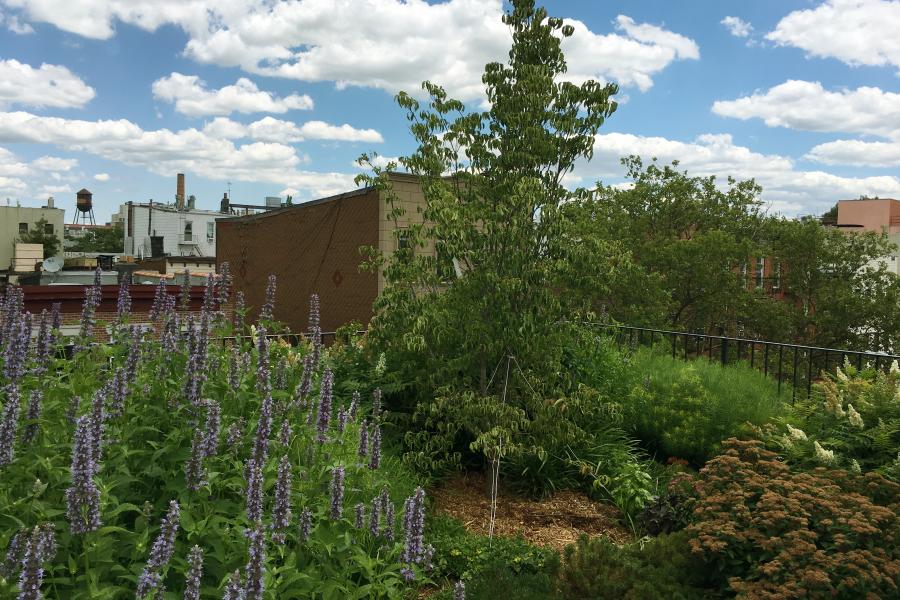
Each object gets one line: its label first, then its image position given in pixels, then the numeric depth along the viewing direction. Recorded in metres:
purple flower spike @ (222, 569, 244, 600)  2.92
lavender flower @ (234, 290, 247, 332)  5.83
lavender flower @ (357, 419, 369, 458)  4.71
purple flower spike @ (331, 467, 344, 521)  3.93
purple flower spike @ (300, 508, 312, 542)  3.86
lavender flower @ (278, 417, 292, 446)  4.25
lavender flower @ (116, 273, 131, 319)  5.54
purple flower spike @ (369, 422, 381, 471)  4.72
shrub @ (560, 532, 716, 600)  4.30
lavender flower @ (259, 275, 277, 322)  5.89
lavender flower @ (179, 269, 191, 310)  5.70
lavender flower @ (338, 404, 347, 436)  4.88
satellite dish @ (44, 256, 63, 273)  29.52
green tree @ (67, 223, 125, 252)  90.12
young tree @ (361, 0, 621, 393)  6.62
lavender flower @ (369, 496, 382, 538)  4.12
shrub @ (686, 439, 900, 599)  3.93
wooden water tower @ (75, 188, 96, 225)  86.62
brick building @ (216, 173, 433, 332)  20.17
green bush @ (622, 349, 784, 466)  7.73
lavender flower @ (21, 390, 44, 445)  4.08
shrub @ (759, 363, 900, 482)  5.89
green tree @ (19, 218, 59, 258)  64.25
